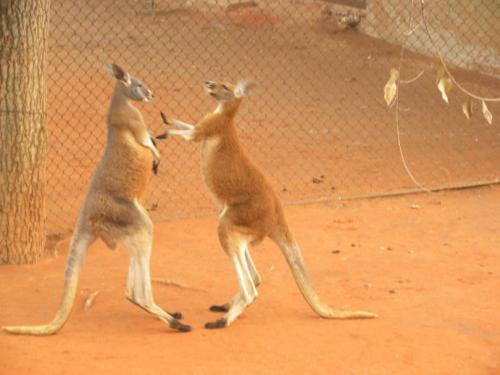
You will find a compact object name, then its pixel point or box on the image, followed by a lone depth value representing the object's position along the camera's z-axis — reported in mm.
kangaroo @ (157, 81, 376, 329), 12078
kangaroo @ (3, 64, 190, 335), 11578
